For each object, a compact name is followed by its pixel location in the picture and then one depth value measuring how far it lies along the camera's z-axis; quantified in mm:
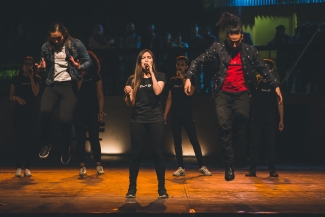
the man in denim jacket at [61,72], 9820
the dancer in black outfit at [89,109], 12031
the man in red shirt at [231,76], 9367
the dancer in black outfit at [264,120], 12023
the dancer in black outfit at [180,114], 12148
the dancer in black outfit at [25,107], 12023
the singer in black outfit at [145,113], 9398
